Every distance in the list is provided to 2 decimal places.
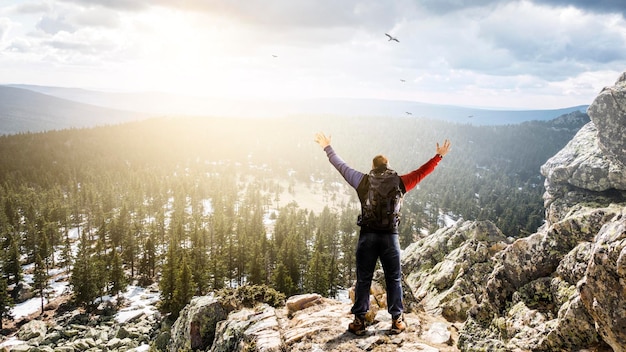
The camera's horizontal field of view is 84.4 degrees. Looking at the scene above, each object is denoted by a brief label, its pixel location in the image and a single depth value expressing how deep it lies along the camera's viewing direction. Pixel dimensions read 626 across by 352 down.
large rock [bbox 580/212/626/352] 7.16
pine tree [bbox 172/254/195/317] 55.61
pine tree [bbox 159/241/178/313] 57.28
